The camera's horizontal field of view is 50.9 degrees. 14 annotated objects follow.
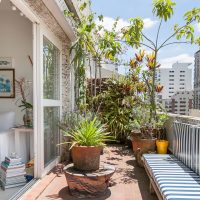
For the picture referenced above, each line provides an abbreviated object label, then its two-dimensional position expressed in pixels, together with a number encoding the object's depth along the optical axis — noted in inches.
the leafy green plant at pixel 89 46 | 178.3
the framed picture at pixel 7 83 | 185.7
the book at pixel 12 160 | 129.0
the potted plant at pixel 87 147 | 120.0
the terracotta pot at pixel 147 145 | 163.3
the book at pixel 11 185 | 124.2
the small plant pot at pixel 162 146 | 160.2
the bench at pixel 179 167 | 85.5
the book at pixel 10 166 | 127.1
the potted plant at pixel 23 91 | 179.7
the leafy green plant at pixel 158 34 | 157.8
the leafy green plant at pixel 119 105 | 247.9
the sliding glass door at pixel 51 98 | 147.3
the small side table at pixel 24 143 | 156.8
